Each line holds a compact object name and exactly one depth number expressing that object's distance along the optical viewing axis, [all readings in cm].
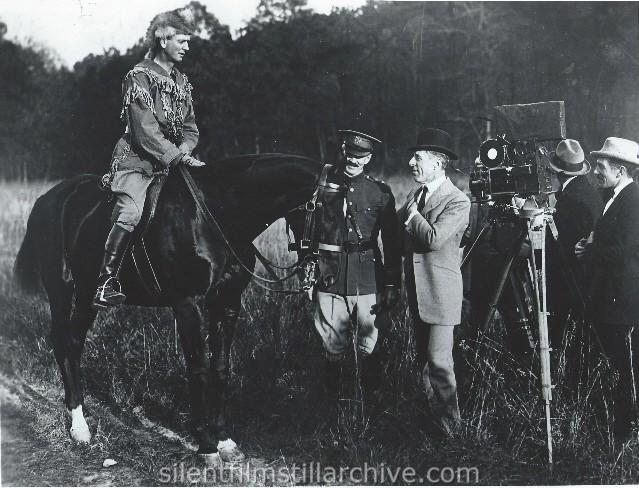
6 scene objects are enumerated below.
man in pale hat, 368
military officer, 406
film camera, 386
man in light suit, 376
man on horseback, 418
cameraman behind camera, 439
